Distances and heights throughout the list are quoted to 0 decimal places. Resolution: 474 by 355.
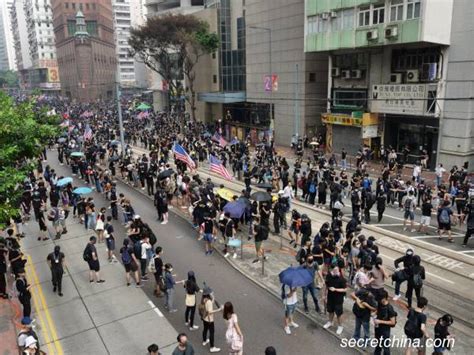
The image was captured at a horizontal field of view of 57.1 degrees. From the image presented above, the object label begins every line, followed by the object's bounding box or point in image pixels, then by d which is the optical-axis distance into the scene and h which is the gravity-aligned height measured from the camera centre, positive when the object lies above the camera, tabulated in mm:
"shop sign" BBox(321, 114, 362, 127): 32500 -2654
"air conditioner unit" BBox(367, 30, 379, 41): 28594 +3206
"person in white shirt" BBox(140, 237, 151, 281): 12977 -4817
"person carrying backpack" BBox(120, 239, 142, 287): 12461 -4926
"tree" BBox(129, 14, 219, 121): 49031 +5276
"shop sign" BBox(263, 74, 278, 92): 40250 +357
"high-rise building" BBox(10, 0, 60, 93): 132500 +12925
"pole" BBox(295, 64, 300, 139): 36306 -2594
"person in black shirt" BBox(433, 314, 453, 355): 7908 -4482
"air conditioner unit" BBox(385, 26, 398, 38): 27141 +3211
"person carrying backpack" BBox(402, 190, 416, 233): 17047 -4789
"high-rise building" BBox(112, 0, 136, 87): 151188 +17921
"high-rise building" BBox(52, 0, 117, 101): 105500 +10734
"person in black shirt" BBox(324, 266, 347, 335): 9617 -4608
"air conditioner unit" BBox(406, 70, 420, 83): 28547 +494
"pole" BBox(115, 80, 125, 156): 30836 -1679
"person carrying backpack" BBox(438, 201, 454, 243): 15336 -4749
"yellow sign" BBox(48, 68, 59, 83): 133250 +4426
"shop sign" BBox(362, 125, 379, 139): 31812 -3392
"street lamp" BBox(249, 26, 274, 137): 40225 +3770
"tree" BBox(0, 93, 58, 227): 10172 -1348
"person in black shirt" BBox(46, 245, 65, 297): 12291 -4845
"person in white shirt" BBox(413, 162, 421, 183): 24000 -4855
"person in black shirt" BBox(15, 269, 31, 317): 11000 -5110
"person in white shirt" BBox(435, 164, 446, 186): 23453 -4805
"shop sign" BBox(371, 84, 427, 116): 27953 -865
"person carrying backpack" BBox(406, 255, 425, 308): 10469 -4535
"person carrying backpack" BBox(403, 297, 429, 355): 8008 -4435
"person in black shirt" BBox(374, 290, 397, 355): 8453 -4515
